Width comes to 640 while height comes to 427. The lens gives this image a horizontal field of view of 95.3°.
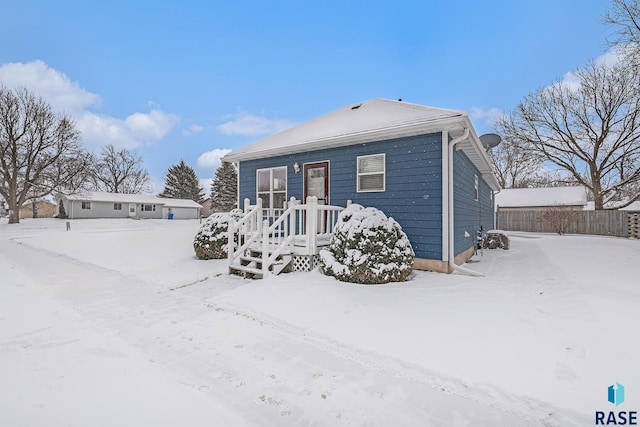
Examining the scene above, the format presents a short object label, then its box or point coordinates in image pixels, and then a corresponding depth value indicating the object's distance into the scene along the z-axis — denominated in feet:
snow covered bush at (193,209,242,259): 26.89
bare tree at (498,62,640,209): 58.49
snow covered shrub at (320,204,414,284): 17.58
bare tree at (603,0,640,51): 33.76
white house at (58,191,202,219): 99.45
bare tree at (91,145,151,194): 131.64
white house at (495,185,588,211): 84.74
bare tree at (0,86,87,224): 75.05
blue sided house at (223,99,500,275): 20.36
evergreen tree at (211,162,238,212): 126.93
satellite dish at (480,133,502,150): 37.88
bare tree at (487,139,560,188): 82.96
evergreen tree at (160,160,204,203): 149.18
